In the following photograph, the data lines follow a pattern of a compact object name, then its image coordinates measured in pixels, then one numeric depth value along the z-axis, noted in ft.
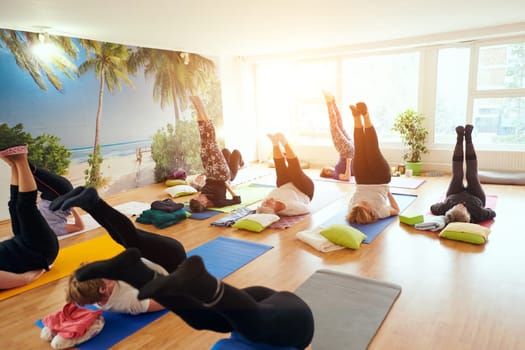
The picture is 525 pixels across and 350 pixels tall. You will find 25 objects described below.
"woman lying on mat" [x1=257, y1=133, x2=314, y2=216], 13.41
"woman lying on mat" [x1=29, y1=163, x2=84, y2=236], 10.32
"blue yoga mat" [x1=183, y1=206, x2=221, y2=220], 14.03
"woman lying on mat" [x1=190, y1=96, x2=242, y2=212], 14.64
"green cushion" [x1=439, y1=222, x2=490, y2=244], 10.30
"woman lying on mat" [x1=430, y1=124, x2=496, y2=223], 11.76
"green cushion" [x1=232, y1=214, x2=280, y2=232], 12.22
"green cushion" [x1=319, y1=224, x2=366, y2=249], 10.35
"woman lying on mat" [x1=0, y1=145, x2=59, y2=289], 8.89
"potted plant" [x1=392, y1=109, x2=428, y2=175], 19.52
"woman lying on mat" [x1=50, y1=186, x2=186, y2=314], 5.92
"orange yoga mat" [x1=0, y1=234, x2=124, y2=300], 9.27
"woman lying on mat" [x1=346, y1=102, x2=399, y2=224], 12.17
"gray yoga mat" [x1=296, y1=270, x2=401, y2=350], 6.49
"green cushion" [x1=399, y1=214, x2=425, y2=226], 11.87
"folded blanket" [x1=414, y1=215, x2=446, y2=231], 11.30
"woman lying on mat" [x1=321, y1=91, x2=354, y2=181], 19.06
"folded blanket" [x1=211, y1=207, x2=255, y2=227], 12.96
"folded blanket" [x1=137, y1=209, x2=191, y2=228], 13.17
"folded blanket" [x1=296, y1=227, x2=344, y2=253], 10.38
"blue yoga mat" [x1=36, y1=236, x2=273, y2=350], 6.97
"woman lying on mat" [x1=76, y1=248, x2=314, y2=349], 3.69
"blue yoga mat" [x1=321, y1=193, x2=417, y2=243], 11.37
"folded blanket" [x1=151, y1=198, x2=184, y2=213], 13.57
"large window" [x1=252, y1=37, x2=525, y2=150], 18.56
